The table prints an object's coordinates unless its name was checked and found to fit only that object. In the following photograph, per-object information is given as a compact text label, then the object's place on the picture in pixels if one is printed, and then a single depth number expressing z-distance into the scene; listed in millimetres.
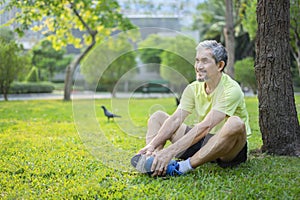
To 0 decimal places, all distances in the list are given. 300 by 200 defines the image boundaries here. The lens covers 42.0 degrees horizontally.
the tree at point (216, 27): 19438
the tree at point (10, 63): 6094
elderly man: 2344
